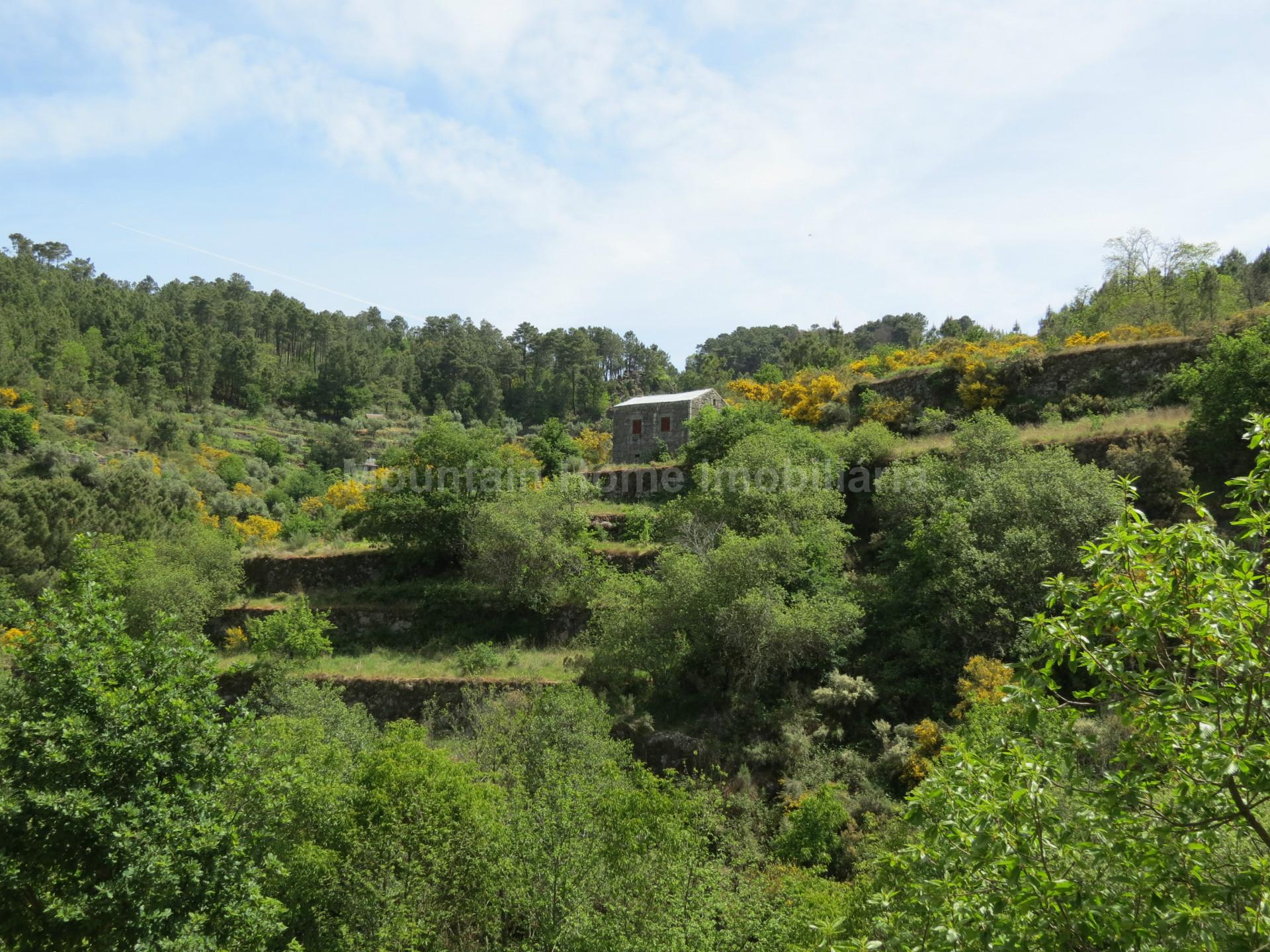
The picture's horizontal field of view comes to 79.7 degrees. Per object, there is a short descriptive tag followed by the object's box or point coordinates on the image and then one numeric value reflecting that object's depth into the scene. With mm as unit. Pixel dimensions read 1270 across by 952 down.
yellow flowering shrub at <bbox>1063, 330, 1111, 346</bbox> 30344
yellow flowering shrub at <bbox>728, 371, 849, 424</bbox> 34781
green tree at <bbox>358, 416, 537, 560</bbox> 28625
